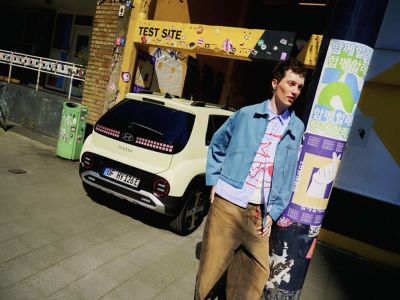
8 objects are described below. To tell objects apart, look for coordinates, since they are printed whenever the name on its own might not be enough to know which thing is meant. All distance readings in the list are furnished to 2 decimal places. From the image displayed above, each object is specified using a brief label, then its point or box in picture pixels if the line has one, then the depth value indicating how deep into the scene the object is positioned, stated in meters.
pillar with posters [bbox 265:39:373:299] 2.54
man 2.52
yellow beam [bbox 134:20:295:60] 5.93
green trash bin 7.02
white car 4.33
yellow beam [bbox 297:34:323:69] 5.67
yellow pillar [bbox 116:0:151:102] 7.40
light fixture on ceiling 9.88
